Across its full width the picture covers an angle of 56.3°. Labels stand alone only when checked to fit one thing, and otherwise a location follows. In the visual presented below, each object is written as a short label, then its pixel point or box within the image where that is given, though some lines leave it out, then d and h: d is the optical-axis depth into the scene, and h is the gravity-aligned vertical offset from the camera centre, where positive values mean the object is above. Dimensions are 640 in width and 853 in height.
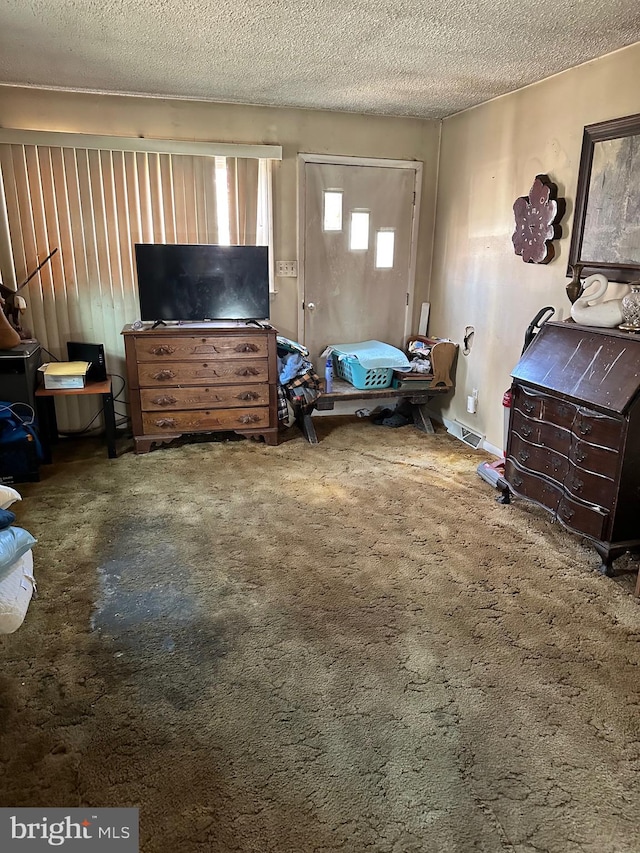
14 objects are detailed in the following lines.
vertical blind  3.97 +0.19
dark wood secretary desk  2.53 -0.79
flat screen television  4.00 -0.22
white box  3.78 -0.79
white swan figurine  2.78 -0.26
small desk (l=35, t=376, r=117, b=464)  3.80 -1.02
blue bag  3.46 -1.01
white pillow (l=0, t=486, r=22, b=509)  2.26 -0.91
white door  4.52 -0.01
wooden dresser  3.89 -0.85
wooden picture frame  2.86 +0.23
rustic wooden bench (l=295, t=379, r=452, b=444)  4.30 -1.06
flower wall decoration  3.35 +0.16
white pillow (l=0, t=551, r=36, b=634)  1.92 -1.13
